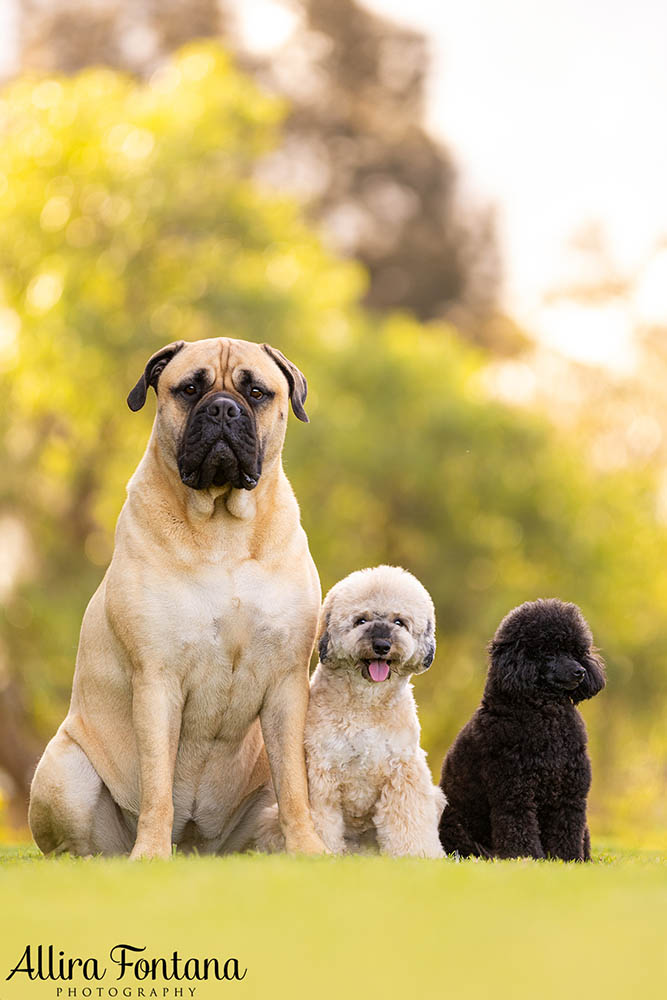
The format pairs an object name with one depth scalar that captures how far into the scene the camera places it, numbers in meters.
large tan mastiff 10.27
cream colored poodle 10.31
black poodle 10.29
